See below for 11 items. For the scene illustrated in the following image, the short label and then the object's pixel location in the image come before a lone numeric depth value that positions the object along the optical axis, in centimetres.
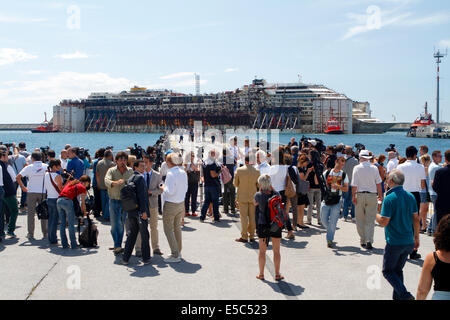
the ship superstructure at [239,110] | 15412
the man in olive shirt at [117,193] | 699
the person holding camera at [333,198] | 788
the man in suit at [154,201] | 745
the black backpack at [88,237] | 765
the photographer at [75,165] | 966
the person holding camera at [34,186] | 822
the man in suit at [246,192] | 812
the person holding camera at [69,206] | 739
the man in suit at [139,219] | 660
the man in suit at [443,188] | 656
